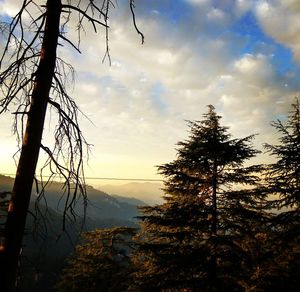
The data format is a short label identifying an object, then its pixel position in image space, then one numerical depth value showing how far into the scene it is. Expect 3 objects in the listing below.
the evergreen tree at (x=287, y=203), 11.14
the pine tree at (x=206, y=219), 10.85
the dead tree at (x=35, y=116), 2.86
